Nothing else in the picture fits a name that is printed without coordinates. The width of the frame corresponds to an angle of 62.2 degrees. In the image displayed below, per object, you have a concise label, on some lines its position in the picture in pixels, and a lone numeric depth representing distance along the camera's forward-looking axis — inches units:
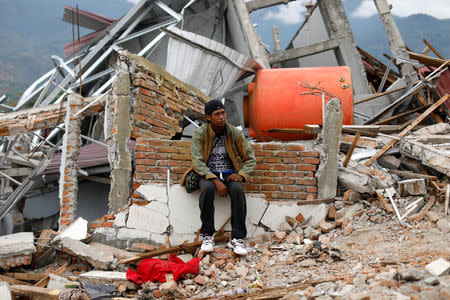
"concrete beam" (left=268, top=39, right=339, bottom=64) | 395.5
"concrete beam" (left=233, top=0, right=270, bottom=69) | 369.7
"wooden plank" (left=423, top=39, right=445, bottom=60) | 372.5
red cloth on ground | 130.3
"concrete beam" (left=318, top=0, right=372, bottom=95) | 383.6
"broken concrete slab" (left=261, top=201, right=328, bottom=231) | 164.4
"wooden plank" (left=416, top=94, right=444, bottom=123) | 288.4
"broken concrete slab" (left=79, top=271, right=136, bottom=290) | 133.3
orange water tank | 225.3
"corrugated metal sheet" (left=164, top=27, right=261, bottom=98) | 275.3
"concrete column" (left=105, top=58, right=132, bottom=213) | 171.0
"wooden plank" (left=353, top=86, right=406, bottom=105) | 323.0
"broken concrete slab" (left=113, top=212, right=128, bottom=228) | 165.8
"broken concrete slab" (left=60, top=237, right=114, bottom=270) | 147.8
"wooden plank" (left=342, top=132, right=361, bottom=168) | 169.8
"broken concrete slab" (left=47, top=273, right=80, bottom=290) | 132.8
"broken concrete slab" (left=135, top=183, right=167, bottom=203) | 167.2
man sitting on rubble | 146.0
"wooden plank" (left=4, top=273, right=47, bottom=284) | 148.4
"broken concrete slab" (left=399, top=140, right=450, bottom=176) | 161.5
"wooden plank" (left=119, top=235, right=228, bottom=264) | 147.1
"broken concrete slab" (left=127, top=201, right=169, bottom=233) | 165.0
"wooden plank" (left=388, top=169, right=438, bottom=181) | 160.7
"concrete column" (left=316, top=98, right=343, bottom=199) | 164.6
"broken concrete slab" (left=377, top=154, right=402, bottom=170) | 192.7
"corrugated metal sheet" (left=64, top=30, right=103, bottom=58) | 394.9
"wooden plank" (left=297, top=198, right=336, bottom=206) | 163.6
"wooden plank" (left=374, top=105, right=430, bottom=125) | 279.7
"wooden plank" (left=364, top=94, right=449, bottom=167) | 189.6
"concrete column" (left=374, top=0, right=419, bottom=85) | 351.7
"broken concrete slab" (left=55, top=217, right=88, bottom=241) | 160.6
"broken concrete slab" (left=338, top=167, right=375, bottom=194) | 161.5
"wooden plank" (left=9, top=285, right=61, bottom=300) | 121.9
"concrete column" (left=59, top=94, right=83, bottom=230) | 195.8
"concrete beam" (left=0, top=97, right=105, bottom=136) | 211.2
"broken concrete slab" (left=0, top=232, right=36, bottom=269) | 150.9
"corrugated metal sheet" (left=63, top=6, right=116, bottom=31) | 384.8
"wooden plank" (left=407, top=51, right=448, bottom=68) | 304.2
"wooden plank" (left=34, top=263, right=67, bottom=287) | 135.1
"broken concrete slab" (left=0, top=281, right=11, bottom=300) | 115.0
